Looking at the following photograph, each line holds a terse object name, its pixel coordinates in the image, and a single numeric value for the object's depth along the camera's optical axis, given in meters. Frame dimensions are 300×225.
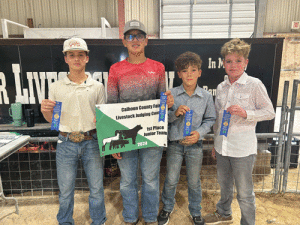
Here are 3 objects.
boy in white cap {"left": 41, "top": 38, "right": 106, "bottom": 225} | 1.82
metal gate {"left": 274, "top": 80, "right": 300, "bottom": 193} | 2.69
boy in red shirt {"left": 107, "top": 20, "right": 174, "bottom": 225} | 1.82
